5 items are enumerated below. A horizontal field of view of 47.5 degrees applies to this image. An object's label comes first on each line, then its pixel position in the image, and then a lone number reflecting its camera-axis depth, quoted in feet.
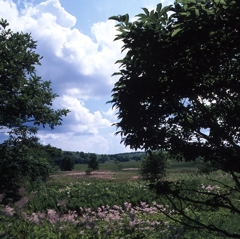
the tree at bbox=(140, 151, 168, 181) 82.30
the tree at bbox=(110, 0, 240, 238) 10.48
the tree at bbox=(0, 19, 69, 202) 36.65
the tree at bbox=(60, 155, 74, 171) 219.59
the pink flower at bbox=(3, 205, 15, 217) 25.31
